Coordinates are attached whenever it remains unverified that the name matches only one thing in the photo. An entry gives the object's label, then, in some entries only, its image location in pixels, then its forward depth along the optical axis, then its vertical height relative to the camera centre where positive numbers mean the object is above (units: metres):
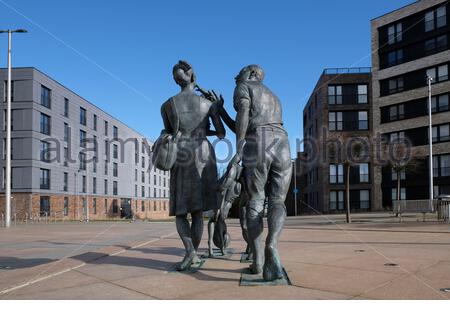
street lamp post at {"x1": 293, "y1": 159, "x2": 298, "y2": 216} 57.84 +1.11
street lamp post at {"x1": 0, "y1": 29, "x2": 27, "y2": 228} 22.98 +0.59
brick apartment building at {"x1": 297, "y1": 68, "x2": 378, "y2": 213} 44.72 +5.83
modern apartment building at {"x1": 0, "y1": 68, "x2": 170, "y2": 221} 42.41 +3.25
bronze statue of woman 5.71 +0.29
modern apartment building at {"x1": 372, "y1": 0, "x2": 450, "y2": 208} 40.16 +9.46
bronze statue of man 4.78 +0.23
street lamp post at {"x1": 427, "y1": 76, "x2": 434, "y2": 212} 30.00 +1.48
